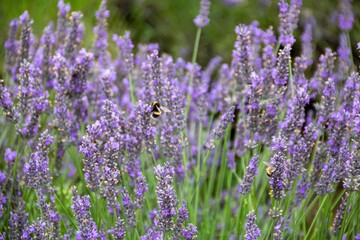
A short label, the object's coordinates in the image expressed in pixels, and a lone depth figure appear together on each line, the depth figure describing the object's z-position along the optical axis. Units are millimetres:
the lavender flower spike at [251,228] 3693
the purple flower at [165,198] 3645
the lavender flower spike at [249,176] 4094
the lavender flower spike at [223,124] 4437
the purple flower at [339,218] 4355
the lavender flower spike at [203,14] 6268
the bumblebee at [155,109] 4496
